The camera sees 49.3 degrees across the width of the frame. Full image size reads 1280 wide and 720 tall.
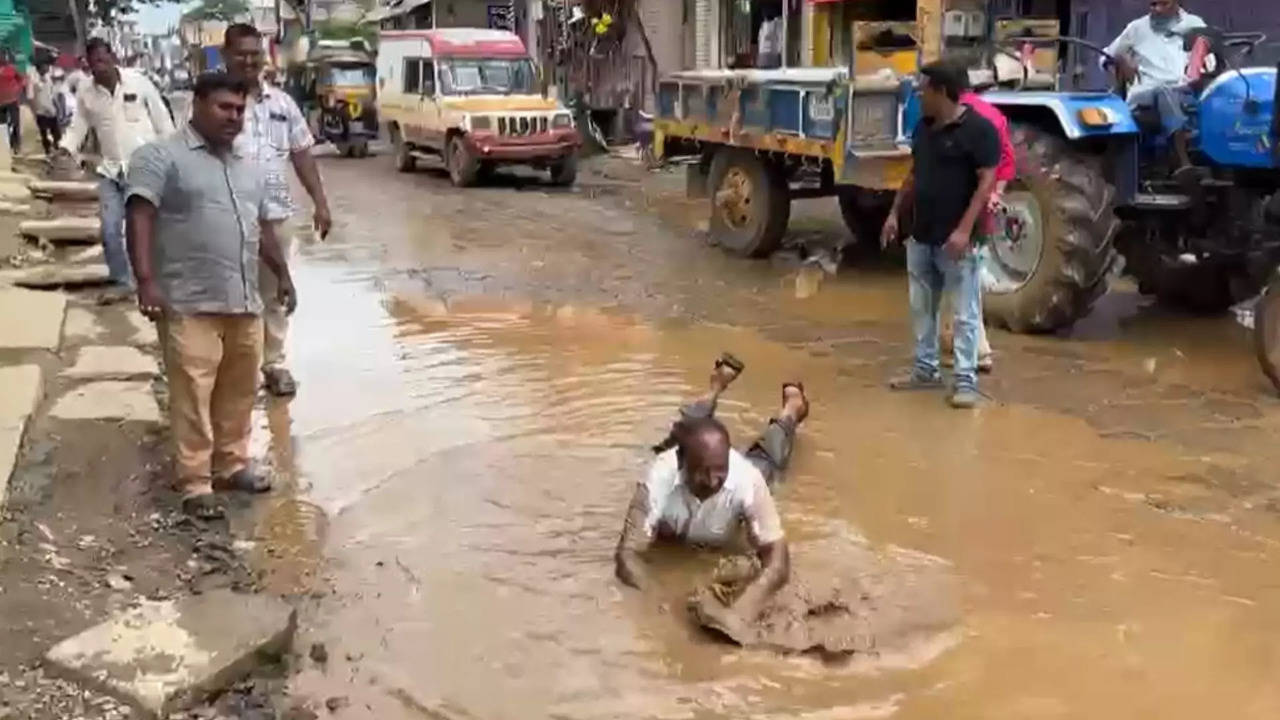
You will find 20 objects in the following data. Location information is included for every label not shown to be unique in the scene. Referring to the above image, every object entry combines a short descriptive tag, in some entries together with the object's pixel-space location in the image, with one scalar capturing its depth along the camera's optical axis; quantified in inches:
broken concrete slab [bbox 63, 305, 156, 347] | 307.4
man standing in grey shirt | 195.8
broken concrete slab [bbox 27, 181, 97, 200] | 570.3
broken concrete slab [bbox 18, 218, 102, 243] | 442.0
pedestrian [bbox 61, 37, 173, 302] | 331.0
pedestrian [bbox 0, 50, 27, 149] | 836.6
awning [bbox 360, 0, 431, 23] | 1268.5
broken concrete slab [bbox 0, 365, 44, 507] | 208.5
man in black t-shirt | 261.7
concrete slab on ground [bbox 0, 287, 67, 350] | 291.4
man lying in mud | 175.8
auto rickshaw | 1000.9
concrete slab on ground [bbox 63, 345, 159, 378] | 273.1
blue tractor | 302.7
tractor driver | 315.3
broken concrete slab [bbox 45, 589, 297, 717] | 142.9
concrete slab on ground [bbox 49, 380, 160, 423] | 244.2
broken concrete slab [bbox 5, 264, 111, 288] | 361.7
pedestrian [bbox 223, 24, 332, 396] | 256.5
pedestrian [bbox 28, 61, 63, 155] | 876.0
